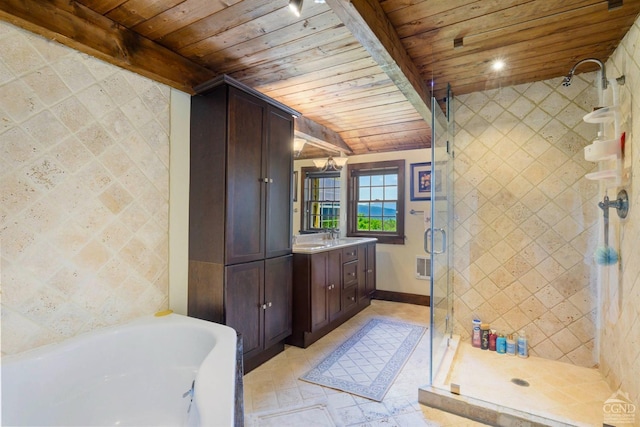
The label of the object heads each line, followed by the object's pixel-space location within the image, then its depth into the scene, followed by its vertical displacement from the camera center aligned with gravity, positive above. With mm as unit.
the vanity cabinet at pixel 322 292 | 2730 -786
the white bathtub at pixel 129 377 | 1266 -808
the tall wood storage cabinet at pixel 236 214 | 2100 -23
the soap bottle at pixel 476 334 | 2633 -1046
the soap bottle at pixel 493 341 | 2572 -1079
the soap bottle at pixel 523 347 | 2471 -1089
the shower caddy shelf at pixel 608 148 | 1898 +418
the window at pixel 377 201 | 4183 +152
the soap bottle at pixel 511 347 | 2508 -1103
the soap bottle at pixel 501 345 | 2524 -1094
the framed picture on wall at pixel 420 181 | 3988 +409
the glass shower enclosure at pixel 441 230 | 2201 -144
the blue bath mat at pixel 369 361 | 2127 -1204
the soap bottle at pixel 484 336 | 2592 -1055
